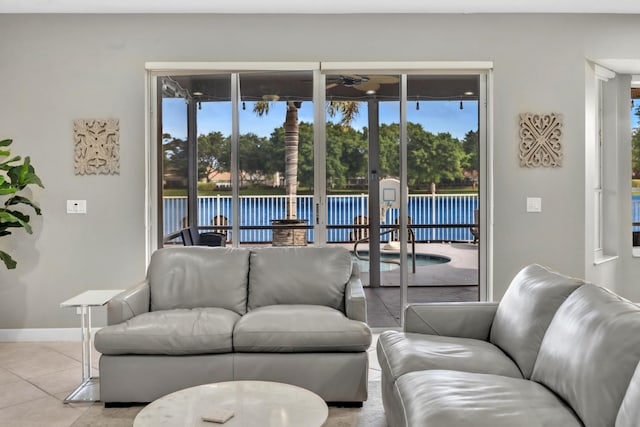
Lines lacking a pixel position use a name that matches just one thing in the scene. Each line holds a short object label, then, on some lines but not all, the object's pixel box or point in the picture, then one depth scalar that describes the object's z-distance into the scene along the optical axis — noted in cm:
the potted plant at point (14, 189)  421
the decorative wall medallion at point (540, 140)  471
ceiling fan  475
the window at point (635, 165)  561
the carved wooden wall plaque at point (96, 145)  464
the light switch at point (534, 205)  474
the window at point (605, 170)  541
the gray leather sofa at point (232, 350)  308
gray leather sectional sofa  178
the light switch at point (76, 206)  466
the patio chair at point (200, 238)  485
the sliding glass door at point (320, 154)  475
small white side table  326
